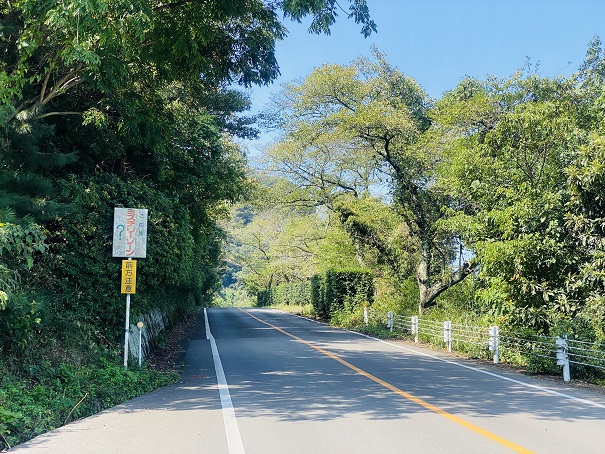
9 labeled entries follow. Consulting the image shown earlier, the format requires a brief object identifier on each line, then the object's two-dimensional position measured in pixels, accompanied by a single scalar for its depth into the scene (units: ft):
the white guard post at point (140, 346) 41.64
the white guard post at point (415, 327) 65.88
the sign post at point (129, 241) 38.04
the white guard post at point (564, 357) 38.14
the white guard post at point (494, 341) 47.62
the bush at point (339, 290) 99.96
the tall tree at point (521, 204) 44.65
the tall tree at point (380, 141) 72.28
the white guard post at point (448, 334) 56.08
